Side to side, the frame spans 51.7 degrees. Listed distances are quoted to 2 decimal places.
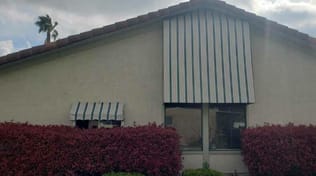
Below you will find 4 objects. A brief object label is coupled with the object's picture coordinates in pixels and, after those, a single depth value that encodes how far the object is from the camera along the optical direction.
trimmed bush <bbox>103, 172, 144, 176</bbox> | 9.43
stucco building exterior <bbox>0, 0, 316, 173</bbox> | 11.76
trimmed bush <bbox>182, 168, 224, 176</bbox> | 10.23
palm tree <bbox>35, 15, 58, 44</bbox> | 46.45
